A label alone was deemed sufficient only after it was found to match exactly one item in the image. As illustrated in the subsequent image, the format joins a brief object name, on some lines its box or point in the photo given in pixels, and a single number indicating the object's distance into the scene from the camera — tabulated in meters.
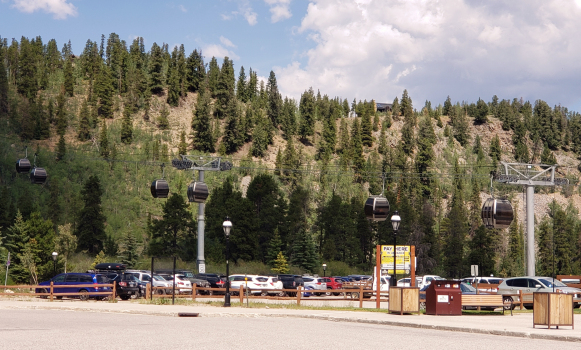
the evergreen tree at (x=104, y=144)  108.42
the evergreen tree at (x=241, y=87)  154.12
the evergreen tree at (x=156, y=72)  133.35
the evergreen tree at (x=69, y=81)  129.12
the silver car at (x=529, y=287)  33.50
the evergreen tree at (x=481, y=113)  167.62
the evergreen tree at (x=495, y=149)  151.61
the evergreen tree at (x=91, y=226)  79.12
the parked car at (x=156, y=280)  40.52
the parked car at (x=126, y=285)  37.03
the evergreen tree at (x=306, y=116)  140.39
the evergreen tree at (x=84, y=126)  115.38
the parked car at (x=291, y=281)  48.75
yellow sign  34.44
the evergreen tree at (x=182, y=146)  112.80
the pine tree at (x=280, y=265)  74.88
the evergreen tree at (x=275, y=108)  140.00
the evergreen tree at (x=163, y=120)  123.12
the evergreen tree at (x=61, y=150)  104.62
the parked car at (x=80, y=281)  36.72
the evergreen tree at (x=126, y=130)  115.56
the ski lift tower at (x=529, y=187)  56.19
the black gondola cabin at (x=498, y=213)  42.12
